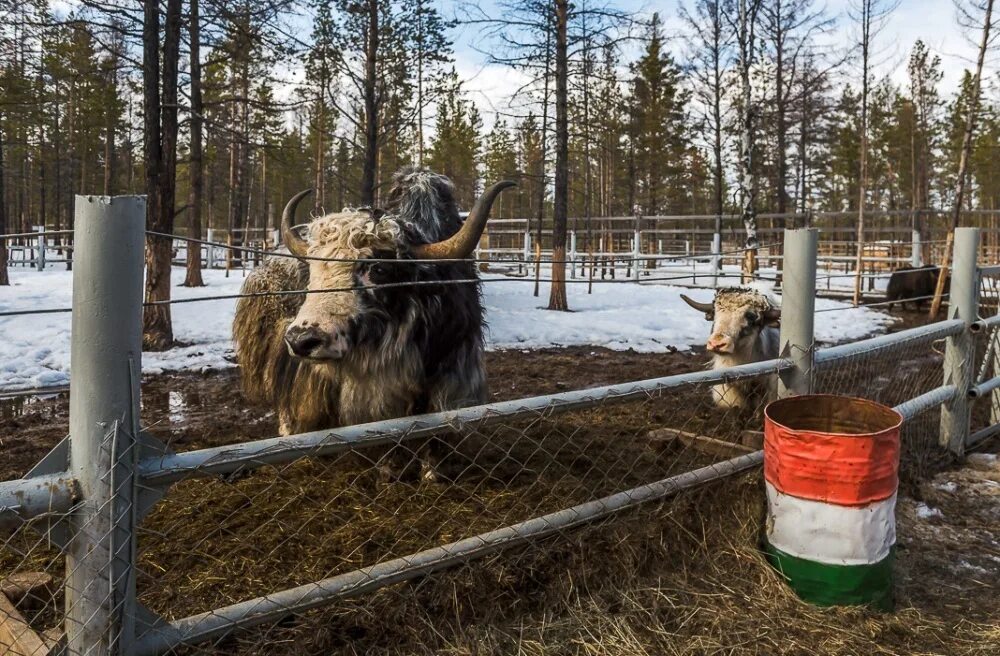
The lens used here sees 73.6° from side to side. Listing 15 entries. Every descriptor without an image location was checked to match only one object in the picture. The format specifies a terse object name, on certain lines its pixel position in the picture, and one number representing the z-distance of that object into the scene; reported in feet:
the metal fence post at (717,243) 61.72
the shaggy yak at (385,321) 10.42
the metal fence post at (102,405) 5.17
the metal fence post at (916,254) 56.08
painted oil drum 8.11
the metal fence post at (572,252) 68.06
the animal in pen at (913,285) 51.83
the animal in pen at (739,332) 16.61
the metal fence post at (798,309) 10.62
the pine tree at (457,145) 124.57
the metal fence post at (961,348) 15.24
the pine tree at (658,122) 98.63
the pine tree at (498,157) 140.16
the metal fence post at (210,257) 78.92
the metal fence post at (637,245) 65.10
